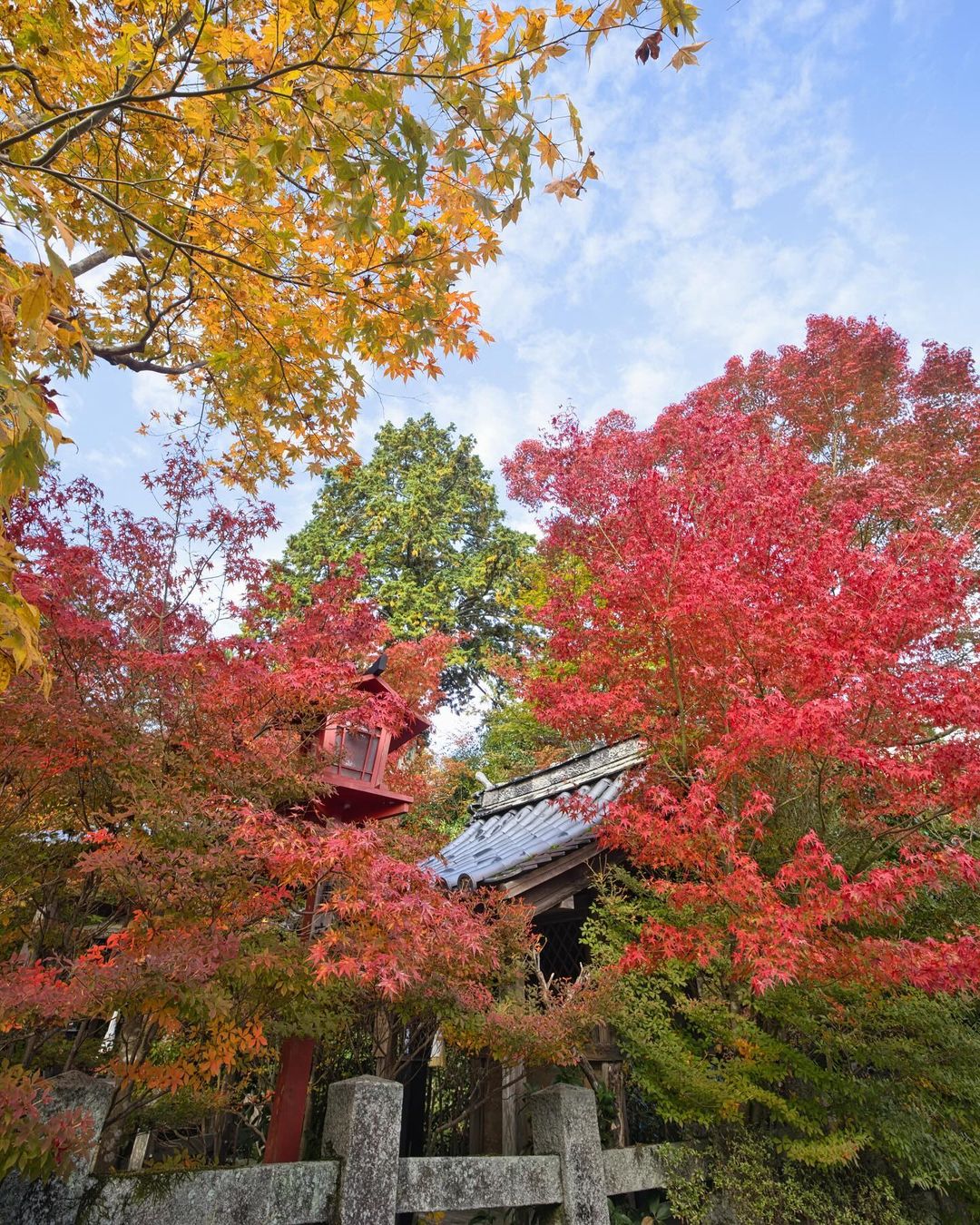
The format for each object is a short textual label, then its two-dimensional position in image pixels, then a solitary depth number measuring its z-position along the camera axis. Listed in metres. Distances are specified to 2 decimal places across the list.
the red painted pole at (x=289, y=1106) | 5.02
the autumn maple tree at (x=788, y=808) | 4.78
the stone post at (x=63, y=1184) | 2.91
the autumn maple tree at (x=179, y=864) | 3.27
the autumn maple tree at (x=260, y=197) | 2.78
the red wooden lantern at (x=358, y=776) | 5.79
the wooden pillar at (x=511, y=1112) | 5.58
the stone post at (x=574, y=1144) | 4.62
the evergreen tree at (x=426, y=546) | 20.38
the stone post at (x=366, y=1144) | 3.69
